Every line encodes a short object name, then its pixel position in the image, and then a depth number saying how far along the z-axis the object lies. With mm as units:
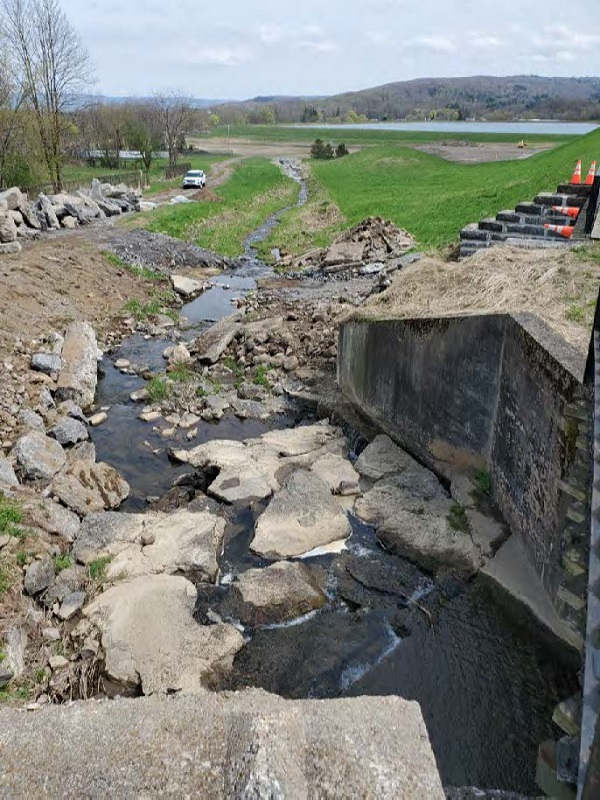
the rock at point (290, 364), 15117
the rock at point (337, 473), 9859
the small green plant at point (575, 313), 8477
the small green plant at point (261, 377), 14572
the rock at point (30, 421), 11430
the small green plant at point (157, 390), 13664
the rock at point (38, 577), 7418
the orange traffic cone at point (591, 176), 13602
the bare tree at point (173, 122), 65062
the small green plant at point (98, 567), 7863
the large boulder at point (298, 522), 8516
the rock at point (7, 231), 22781
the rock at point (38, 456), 9812
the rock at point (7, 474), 9131
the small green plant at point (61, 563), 7926
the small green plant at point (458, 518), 8577
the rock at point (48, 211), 27234
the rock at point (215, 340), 16031
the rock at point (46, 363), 13742
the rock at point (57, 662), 6551
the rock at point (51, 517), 8445
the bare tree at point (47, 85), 34781
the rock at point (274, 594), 7371
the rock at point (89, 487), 9383
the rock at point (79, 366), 13297
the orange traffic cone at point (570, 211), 13056
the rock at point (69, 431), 11461
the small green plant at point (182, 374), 14684
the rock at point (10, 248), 21231
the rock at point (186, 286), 22453
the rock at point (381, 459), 10250
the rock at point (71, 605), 7258
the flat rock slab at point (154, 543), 7988
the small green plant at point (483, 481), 8891
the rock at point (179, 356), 15891
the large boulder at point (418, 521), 8164
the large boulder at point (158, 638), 6418
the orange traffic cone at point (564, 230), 12625
